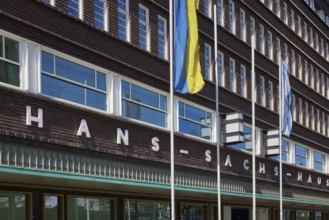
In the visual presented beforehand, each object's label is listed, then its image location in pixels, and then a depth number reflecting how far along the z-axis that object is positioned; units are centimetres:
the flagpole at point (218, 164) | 1866
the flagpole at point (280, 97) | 2677
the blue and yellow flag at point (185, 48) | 1706
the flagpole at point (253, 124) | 2334
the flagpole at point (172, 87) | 1506
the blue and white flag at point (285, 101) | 2712
